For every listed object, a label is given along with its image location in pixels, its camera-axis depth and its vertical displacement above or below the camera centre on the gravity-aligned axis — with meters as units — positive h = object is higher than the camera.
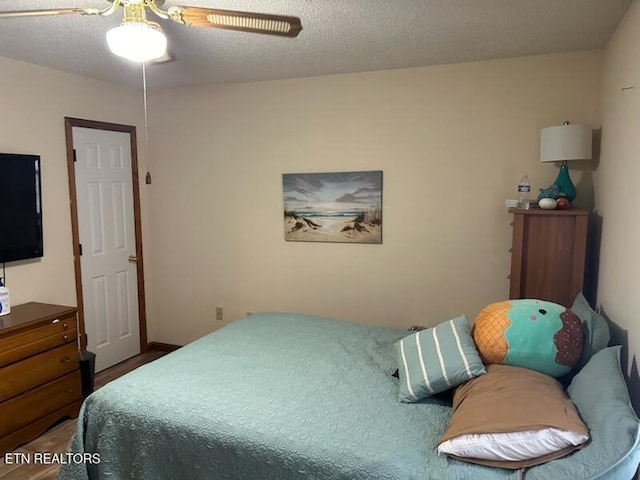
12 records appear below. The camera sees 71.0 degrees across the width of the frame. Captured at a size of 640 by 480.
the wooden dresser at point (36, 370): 2.66 -1.08
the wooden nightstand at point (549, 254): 2.68 -0.32
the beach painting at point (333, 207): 3.58 -0.05
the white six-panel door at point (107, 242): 3.68 -0.36
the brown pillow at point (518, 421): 1.42 -0.74
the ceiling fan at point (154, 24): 1.75 +0.72
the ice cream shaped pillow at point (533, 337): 1.85 -0.58
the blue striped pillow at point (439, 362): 1.91 -0.72
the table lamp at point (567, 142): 2.74 +0.36
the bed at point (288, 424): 1.46 -0.87
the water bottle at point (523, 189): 3.10 +0.08
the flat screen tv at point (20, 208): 2.96 -0.05
